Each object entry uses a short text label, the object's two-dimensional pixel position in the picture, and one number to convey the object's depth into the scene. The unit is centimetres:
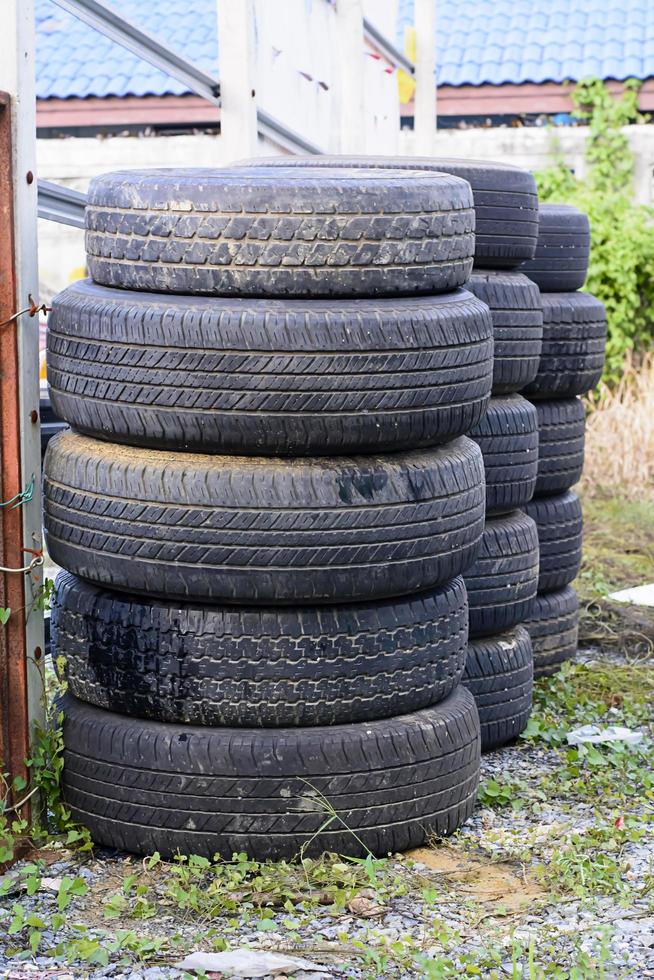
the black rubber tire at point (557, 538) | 507
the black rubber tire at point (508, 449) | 433
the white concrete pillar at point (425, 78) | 1112
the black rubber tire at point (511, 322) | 429
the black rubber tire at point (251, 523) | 317
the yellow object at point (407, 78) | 1113
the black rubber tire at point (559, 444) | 500
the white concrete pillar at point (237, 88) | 561
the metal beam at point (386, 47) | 916
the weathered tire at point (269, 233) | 318
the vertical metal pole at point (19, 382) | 325
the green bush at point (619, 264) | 1070
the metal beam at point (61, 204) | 547
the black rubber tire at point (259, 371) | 314
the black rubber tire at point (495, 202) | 421
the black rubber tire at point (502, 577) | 433
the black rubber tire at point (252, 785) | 326
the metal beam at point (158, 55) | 522
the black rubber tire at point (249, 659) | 325
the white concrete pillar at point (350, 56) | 785
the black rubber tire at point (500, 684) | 428
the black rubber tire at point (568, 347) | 496
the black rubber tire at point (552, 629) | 508
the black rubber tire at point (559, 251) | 497
